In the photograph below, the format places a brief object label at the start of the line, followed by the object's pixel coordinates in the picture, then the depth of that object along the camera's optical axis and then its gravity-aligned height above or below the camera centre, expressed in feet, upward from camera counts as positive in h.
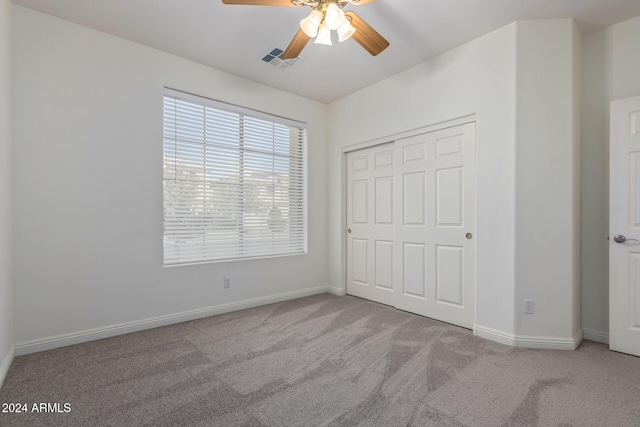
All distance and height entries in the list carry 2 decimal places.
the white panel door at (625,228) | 7.91 -0.44
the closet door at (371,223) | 12.55 -0.47
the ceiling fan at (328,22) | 6.39 +4.25
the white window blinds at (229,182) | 10.57 +1.19
